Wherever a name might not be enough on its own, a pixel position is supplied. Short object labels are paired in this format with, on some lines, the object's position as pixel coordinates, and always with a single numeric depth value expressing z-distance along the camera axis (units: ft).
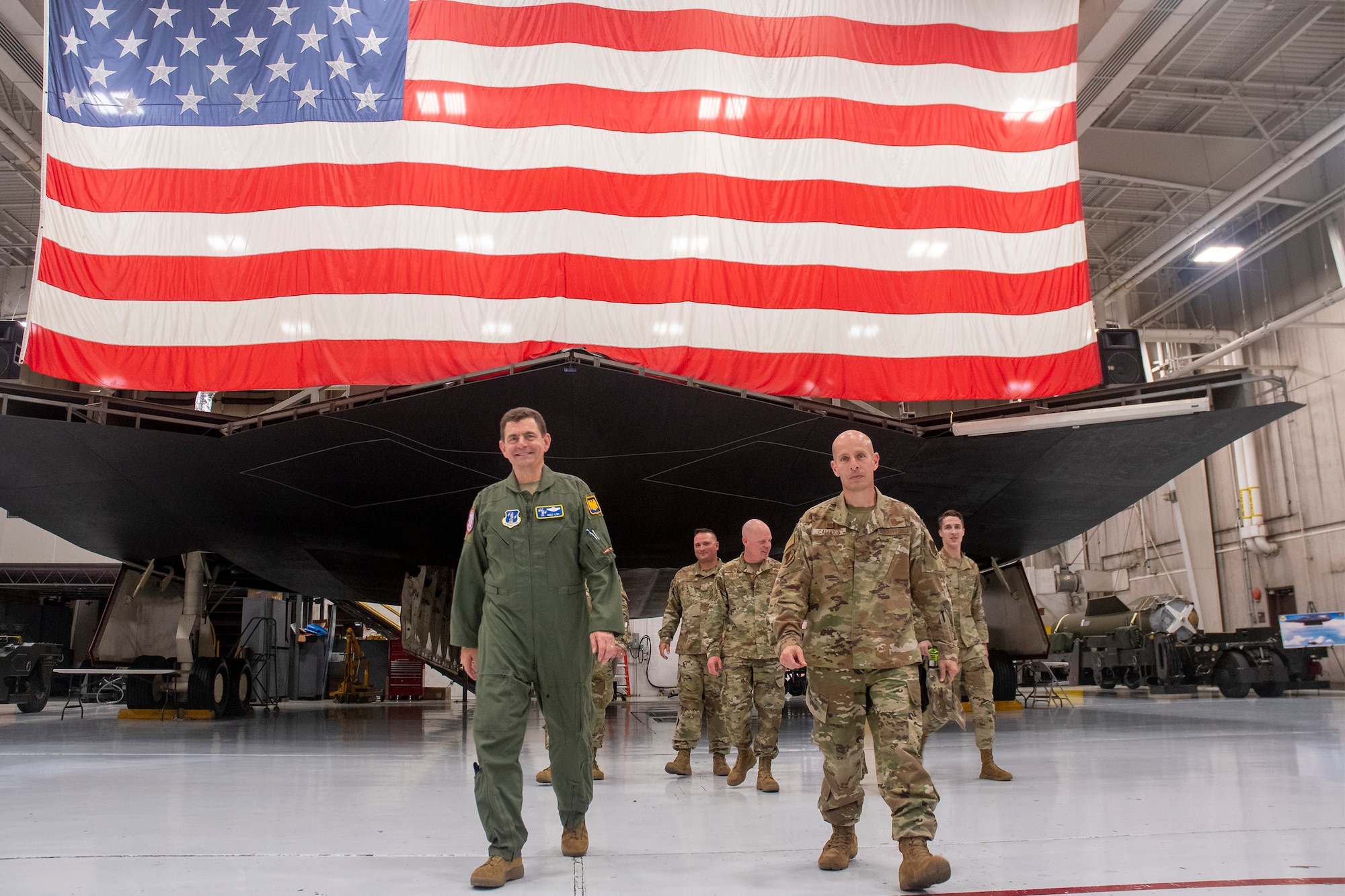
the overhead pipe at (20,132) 55.16
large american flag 31.58
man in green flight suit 11.77
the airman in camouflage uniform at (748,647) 19.99
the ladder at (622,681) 88.84
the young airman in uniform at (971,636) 20.17
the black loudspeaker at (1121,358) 36.88
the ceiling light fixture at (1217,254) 70.69
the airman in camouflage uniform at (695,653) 22.27
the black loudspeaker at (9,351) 34.01
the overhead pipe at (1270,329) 66.74
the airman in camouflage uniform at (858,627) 11.40
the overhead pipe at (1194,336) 81.71
